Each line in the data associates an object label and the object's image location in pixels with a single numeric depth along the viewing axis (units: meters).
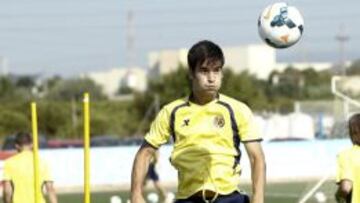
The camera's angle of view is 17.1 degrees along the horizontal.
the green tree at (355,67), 78.24
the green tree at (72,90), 113.09
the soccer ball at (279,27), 10.68
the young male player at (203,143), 7.50
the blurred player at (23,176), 13.13
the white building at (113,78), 152.06
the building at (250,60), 136.00
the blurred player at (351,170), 10.05
